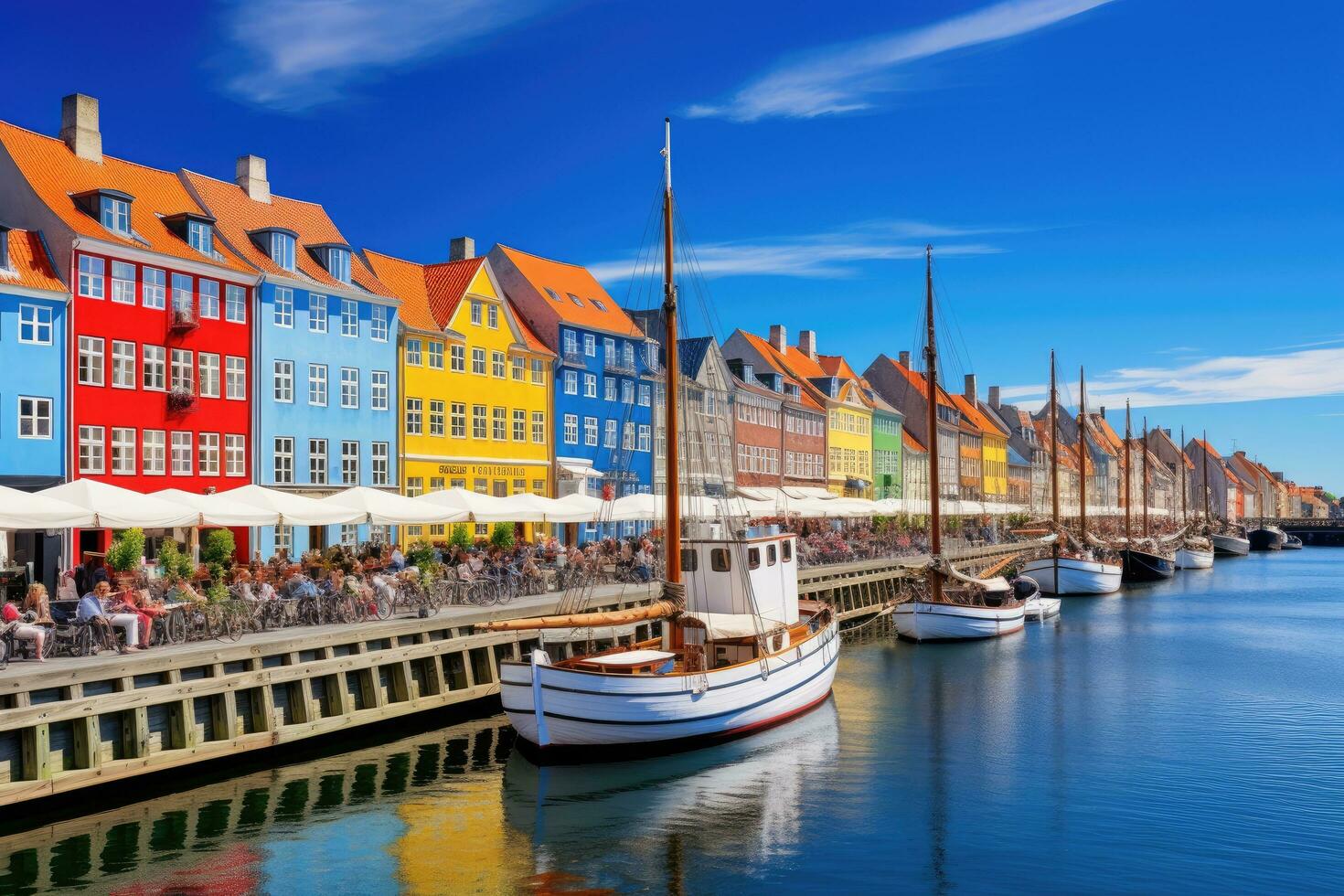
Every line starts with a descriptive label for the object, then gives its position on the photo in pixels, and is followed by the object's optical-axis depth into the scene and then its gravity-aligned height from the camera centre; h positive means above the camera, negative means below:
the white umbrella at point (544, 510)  32.84 -0.16
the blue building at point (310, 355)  41.94 +5.51
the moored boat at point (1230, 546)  116.19 -4.56
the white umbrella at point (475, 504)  31.16 +0.03
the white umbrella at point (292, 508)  25.70 -0.05
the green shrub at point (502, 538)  40.16 -1.10
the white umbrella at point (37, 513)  20.25 -0.07
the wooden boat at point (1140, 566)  75.06 -4.17
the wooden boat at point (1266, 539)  127.62 -4.28
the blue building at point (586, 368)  55.91 +6.61
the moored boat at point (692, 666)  20.97 -3.06
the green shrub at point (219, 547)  32.34 -1.07
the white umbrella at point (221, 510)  24.14 -0.06
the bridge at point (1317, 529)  139.75 -3.63
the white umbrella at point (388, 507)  27.86 -0.05
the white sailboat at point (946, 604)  39.00 -3.45
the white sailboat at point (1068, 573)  60.88 -3.74
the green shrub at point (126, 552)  28.73 -1.06
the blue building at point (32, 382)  33.72 +3.58
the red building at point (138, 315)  35.97 +6.08
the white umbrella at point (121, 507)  21.95 +0.02
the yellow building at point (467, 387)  47.94 +4.96
